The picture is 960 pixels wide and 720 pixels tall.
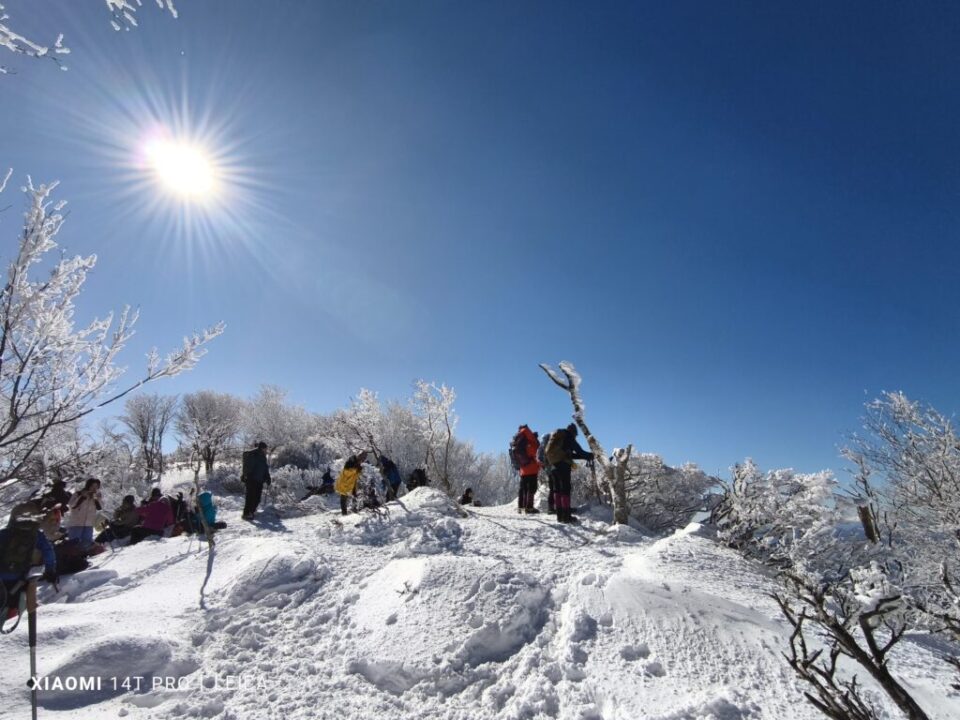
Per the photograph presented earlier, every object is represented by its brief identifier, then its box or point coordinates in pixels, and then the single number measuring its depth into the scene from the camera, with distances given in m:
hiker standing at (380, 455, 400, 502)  11.80
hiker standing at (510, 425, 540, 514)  8.90
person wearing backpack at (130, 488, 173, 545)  10.30
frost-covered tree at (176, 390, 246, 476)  38.03
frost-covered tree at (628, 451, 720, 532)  12.02
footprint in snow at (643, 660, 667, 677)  3.31
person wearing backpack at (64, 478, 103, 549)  8.42
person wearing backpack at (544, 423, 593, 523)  7.86
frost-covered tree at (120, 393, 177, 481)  40.41
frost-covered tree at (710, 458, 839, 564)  5.98
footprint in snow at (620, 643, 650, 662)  3.50
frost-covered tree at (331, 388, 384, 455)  15.56
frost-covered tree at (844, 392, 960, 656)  10.12
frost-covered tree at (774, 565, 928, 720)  1.91
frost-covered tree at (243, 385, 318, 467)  38.19
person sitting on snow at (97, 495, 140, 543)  10.84
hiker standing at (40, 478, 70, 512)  8.35
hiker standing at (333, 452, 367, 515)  9.77
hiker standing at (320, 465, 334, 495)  17.56
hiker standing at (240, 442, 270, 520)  9.84
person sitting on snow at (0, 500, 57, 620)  3.96
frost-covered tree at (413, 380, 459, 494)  12.13
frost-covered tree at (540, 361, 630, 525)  7.61
